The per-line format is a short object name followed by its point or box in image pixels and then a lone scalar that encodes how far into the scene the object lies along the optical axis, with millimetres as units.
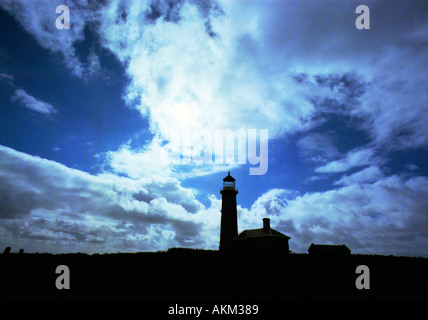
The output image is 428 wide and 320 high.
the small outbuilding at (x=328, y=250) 36688
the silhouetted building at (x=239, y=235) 36000
